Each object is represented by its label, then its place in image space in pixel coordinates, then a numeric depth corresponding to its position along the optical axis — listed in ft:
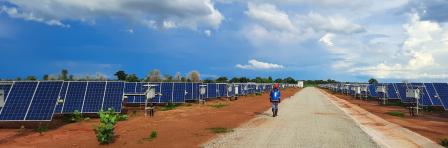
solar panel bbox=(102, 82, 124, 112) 85.56
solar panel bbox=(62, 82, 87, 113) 82.48
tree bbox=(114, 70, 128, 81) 290.03
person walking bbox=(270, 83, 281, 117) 89.86
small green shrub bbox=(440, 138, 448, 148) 51.44
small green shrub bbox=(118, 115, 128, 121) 84.67
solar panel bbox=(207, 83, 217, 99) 170.60
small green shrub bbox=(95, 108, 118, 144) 50.55
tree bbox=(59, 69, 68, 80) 211.49
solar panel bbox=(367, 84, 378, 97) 210.30
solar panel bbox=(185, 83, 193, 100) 140.05
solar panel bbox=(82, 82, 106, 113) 82.99
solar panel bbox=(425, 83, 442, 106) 122.21
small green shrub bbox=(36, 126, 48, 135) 64.75
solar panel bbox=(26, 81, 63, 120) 66.23
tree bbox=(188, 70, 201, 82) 397.19
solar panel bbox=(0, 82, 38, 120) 65.98
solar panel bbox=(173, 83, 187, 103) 129.49
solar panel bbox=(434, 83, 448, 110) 111.55
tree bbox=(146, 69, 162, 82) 319.37
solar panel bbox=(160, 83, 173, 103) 126.41
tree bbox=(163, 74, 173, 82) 333.42
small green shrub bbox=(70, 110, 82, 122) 81.00
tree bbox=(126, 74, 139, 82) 265.62
